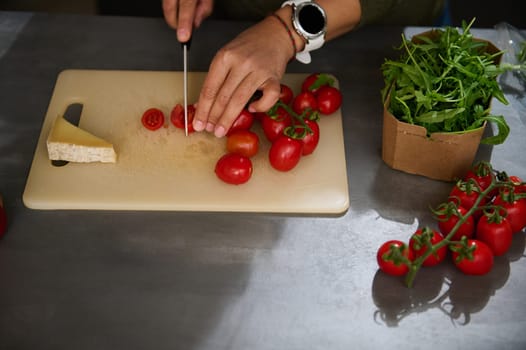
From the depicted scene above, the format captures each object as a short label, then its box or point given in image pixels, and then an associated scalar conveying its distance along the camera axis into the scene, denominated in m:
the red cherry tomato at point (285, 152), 1.40
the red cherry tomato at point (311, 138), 1.43
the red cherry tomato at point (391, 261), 1.20
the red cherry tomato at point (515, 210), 1.28
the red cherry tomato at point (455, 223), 1.27
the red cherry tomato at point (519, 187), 1.30
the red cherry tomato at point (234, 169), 1.37
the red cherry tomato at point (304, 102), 1.53
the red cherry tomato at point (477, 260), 1.22
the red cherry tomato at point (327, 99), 1.55
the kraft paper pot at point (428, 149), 1.33
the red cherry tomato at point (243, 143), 1.44
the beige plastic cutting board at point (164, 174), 1.37
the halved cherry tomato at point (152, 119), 1.52
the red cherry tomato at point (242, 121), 1.50
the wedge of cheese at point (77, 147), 1.42
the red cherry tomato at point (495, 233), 1.24
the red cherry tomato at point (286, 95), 1.56
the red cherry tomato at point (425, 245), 1.19
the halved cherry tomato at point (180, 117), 1.51
